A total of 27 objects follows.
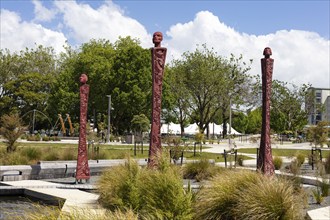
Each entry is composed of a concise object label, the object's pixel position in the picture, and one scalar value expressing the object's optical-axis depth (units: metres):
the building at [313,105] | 72.00
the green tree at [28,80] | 64.75
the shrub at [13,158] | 17.09
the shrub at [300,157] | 20.07
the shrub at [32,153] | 19.05
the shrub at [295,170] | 11.74
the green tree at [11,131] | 18.92
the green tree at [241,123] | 95.00
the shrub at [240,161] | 19.97
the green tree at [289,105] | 70.81
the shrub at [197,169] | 15.10
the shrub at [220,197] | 7.41
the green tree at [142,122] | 41.33
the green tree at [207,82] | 58.09
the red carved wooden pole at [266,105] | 11.89
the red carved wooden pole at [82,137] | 13.71
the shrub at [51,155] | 19.44
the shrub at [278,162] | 18.25
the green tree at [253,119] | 97.81
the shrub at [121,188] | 8.21
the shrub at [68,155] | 20.07
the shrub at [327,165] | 16.73
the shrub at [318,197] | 10.34
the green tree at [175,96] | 56.06
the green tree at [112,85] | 52.84
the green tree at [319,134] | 23.38
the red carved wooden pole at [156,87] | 11.32
